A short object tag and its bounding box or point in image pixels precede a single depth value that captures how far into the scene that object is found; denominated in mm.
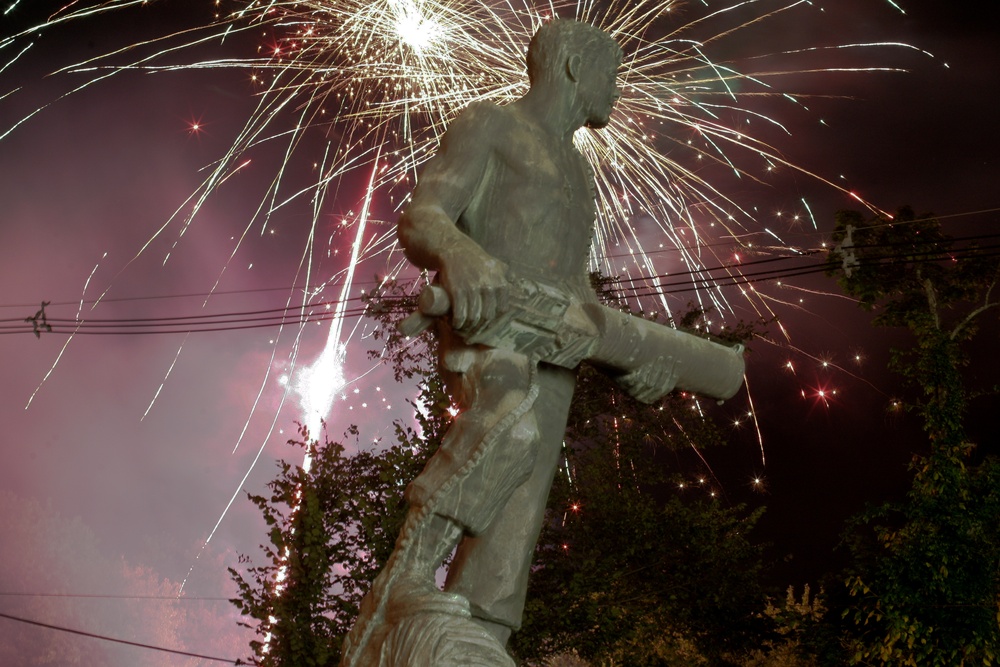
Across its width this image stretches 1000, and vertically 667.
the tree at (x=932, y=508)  9359
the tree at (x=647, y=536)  11070
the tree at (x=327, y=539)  9328
